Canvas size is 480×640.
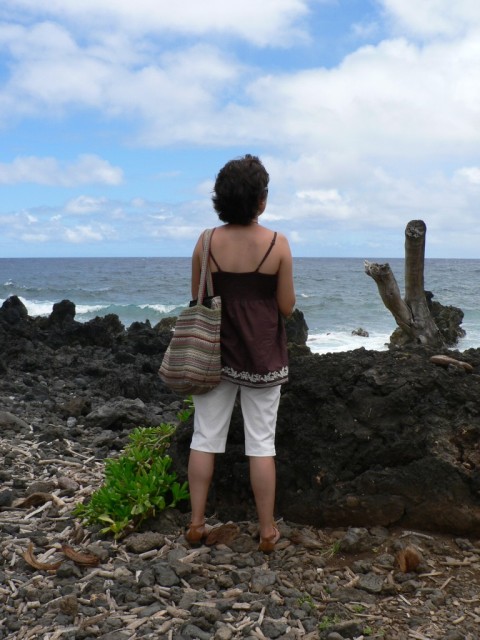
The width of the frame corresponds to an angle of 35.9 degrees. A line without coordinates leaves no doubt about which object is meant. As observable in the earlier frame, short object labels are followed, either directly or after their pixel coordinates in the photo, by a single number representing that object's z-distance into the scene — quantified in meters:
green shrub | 4.73
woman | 4.28
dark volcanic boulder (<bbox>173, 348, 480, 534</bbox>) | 4.52
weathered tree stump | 6.34
